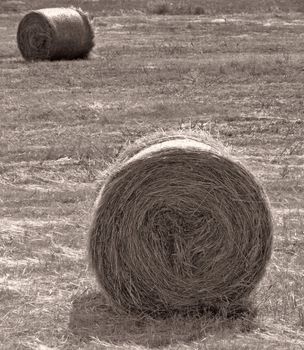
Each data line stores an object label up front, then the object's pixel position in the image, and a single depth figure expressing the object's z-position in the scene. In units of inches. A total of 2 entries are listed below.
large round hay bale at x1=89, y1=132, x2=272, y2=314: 669.5
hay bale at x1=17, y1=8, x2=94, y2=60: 1890.1
